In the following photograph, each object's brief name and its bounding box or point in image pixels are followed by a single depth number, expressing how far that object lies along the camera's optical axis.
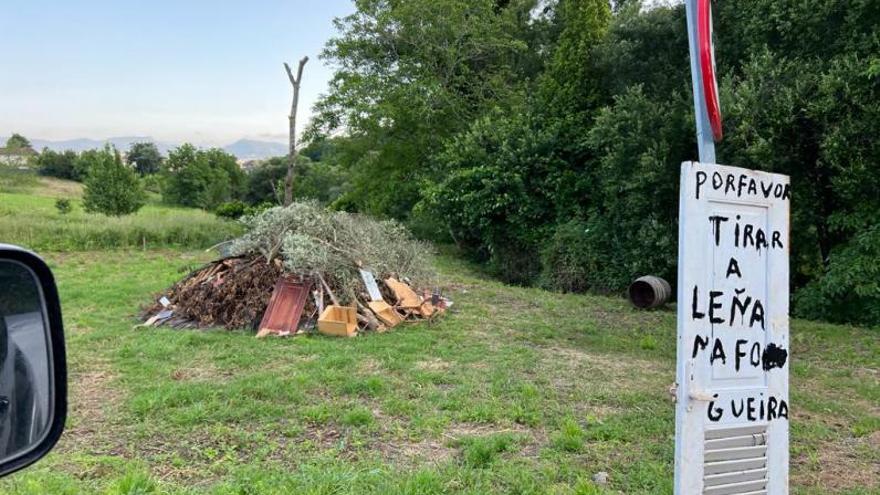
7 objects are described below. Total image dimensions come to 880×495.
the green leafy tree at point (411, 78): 15.59
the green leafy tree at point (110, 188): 25.92
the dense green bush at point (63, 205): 23.31
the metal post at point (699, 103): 2.08
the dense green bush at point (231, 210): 23.16
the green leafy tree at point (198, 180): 44.62
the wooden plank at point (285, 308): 6.45
